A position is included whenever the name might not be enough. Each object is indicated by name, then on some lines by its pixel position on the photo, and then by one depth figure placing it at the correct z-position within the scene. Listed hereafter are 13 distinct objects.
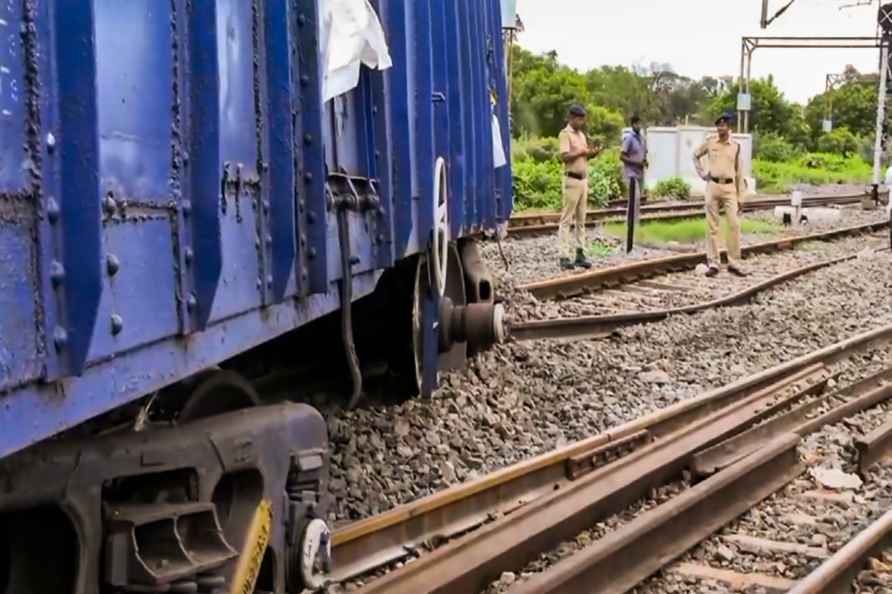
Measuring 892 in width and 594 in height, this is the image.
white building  33.94
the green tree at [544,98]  58.44
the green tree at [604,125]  59.16
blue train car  2.19
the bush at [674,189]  33.31
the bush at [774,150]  65.62
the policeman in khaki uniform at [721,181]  16.34
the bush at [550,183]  29.06
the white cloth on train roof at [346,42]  4.14
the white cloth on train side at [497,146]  9.79
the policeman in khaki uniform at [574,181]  15.52
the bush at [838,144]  77.62
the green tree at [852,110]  86.19
